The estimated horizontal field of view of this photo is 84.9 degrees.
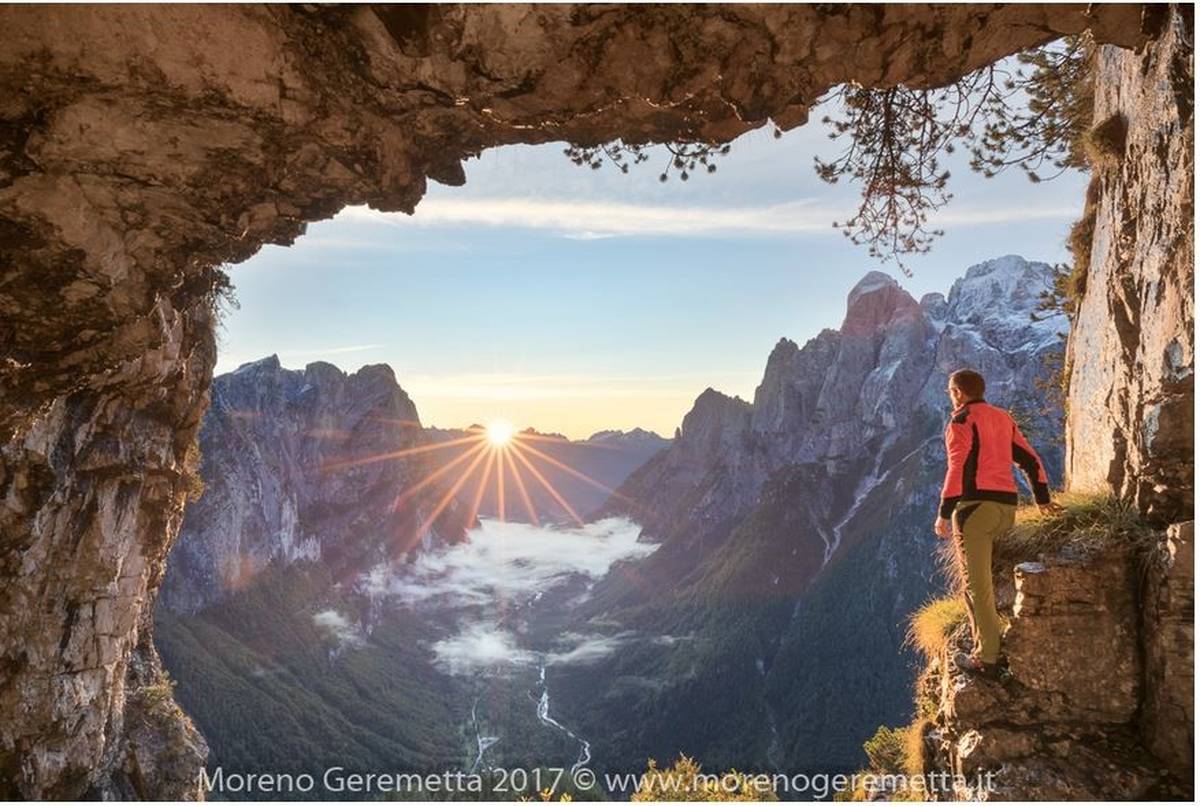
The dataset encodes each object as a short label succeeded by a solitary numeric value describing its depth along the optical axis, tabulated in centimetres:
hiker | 703
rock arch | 573
